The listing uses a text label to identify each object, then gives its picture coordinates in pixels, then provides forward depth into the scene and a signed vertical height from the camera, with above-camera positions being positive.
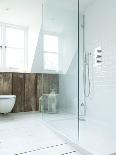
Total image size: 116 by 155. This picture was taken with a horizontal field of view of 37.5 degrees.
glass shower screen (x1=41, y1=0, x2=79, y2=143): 2.81 +0.33
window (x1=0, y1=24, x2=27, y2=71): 4.08 +0.77
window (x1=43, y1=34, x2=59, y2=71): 3.32 +0.57
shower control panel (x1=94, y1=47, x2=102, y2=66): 3.03 +0.42
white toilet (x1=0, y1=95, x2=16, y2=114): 3.14 -0.44
